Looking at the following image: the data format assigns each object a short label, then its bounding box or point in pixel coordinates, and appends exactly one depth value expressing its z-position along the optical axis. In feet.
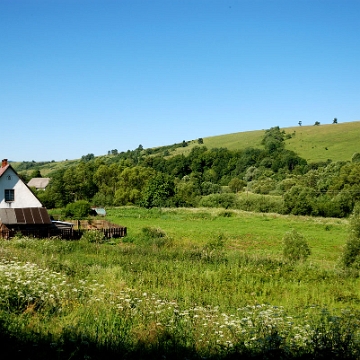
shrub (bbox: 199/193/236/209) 217.97
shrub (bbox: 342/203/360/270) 59.82
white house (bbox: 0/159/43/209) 104.68
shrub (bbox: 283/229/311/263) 70.47
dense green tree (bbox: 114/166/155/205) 245.24
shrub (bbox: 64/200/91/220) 157.15
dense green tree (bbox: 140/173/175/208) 218.79
